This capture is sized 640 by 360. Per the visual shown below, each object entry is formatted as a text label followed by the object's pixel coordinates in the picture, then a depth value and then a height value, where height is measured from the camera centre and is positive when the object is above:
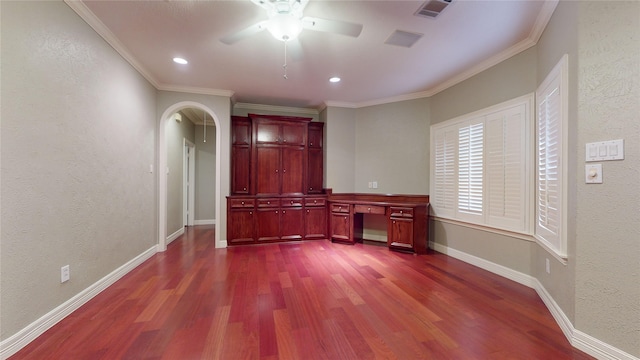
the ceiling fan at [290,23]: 1.81 +1.24
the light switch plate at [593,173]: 1.59 +0.05
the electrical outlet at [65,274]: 2.01 -0.80
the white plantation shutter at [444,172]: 3.71 +0.13
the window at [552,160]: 1.91 +0.19
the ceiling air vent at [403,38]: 2.52 +1.53
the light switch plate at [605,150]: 1.50 +0.20
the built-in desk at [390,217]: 3.89 -0.63
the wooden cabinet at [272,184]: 4.38 -0.07
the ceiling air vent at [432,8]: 2.05 +1.52
